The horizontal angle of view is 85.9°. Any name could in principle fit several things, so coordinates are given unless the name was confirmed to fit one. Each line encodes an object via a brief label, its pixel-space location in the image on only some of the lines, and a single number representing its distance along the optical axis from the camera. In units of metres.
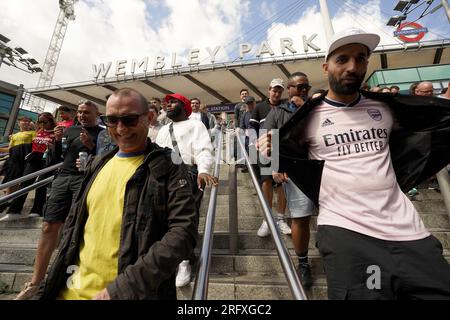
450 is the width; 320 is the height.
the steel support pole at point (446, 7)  7.71
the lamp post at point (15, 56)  16.99
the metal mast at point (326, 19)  8.55
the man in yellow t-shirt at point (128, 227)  1.11
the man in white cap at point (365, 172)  1.10
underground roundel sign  12.38
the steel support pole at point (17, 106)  10.23
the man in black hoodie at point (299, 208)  2.26
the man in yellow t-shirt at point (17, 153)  4.75
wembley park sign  12.38
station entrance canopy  11.74
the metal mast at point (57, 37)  41.22
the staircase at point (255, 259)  2.21
